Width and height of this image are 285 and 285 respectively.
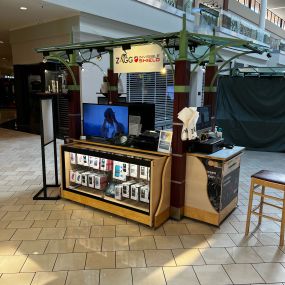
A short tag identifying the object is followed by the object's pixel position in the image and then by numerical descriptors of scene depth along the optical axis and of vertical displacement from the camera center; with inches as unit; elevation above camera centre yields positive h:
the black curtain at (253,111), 266.2 -20.7
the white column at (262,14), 534.3 +152.2
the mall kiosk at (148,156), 120.4 -31.3
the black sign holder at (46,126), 145.7 -20.9
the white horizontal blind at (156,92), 348.5 -3.4
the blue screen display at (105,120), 142.3 -16.7
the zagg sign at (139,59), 130.3 +15.1
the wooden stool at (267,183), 109.0 -37.1
